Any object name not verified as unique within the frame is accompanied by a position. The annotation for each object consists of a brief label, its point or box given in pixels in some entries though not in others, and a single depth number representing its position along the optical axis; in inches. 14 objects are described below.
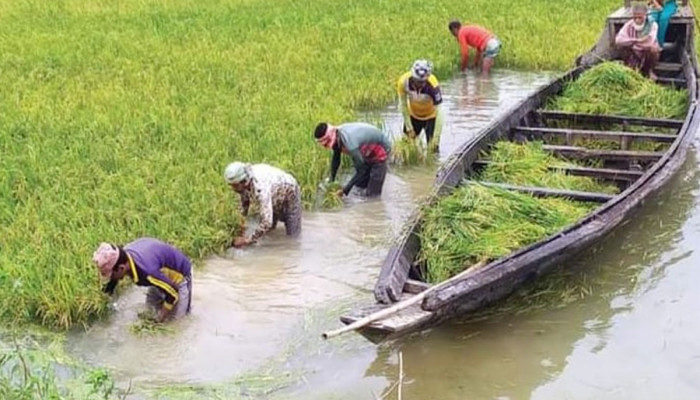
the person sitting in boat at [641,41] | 382.6
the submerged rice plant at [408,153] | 311.7
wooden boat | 173.5
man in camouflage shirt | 228.8
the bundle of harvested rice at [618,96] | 330.6
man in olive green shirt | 266.4
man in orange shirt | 448.8
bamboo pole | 161.3
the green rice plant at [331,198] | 272.1
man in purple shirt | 184.4
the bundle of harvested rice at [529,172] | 259.3
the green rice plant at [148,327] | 195.6
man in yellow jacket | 302.5
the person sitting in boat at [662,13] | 413.1
